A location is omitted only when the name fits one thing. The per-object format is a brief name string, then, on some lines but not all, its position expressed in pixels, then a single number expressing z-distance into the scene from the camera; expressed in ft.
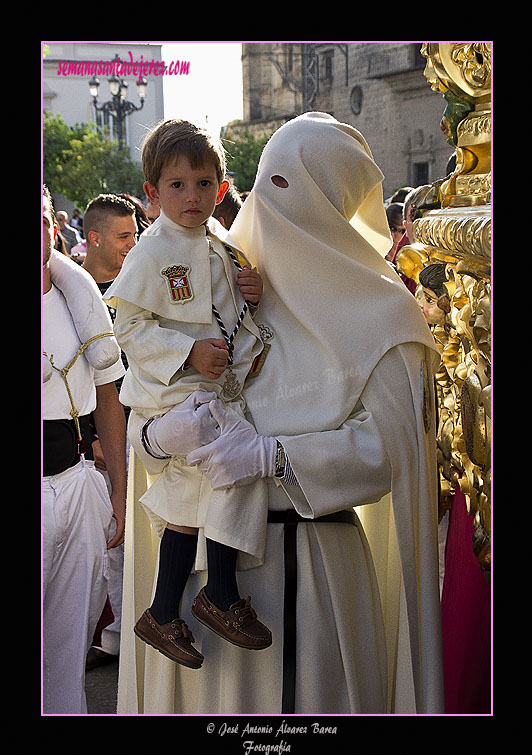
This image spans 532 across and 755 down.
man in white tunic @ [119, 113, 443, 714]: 7.52
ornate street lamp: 64.39
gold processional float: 7.31
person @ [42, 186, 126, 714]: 9.71
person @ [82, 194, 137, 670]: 15.32
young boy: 7.23
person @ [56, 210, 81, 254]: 38.84
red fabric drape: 8.71
